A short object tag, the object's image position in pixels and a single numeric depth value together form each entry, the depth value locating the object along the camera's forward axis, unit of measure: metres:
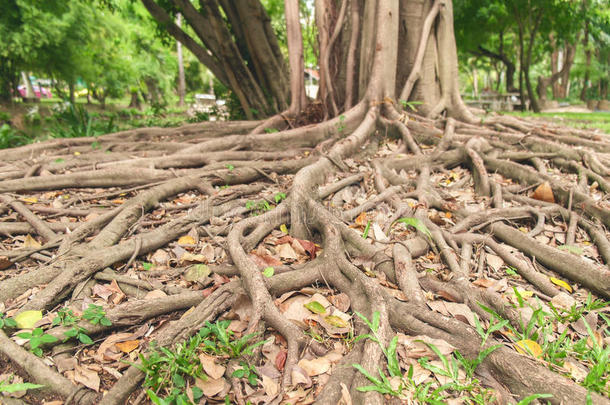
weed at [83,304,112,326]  1.66
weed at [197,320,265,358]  1.54
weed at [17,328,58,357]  1.50
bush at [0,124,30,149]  5.12
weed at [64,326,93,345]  1.60
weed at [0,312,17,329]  1.59
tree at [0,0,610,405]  1.49
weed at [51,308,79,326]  1.64
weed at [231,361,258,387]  1.45
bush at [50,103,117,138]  5.34
